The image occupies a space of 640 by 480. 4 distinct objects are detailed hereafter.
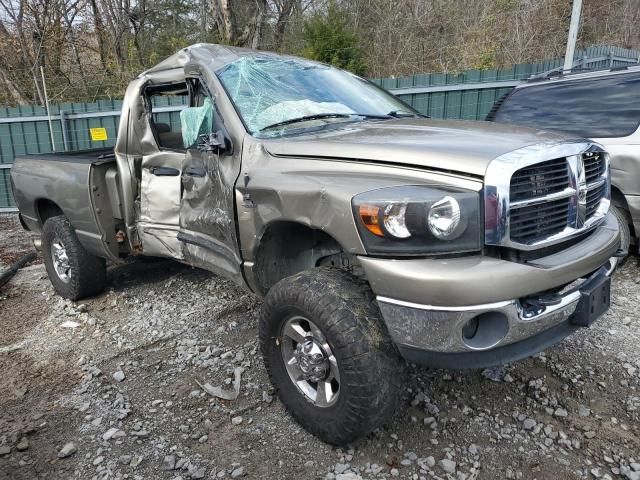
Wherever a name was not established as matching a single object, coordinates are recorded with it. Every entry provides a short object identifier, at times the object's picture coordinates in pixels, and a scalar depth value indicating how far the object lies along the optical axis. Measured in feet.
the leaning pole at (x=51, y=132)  32.32
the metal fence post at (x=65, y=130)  32.30
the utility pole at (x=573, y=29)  23.12
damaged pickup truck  6.72
